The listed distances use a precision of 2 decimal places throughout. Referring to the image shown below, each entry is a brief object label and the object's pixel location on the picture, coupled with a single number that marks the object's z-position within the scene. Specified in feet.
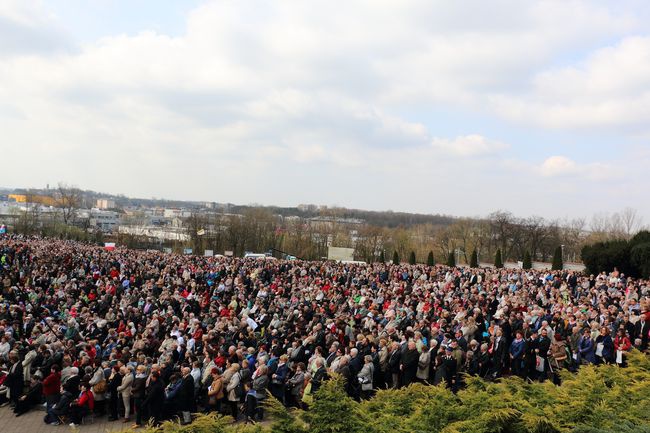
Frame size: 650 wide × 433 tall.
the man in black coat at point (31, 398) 38.55
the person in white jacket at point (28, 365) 41.19
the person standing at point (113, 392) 37.52
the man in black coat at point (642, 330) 46.29
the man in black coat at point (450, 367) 39.24
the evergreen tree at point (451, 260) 179.86
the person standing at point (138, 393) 36.01
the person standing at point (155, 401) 35.32
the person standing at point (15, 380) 39.86
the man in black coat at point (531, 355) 41.37
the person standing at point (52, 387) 37.19
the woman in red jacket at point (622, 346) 41.50
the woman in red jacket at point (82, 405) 36.29
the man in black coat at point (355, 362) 38.14
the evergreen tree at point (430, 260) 180.86
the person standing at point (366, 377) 37.78
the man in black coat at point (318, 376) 36.01
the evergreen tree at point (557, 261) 153.48
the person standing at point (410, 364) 40.09
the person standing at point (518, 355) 41.78
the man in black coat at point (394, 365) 40.47
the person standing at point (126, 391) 36.78
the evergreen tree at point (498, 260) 170.24
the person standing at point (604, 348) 41.78
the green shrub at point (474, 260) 175.94
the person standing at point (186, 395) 35.35
